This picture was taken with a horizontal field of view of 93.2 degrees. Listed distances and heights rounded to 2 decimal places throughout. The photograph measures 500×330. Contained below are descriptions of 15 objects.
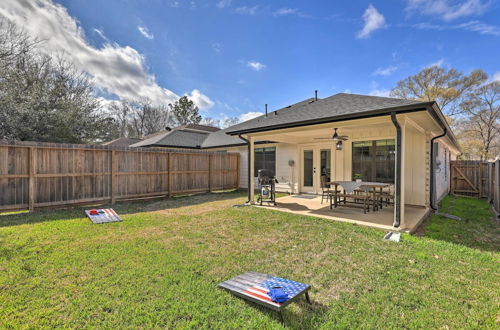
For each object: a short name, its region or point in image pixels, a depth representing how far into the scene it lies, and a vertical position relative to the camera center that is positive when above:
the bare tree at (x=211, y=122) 37.64 +7.05
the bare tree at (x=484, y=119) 19.67 +4.34
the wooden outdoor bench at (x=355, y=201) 6.59 -1.17
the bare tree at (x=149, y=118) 34.94 +6.93
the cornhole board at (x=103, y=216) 5.64 -1.30
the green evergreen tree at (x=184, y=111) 33.75 +7.76
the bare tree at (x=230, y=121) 37.62 +7.10
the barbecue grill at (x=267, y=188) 7.86 -0.75
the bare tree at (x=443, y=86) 19.19 +6.91
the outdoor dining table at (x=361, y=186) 6.46 -0.55
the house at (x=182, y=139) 14.03 +1.70
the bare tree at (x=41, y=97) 10.66 +3.59
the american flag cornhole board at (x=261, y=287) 2.20 -1.29
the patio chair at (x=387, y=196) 6.62 -0.83
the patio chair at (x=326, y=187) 7.18 -0.81
